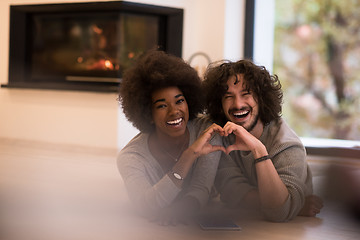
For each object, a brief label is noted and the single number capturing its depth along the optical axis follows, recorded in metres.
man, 3.28
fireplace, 6.09
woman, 3.27
